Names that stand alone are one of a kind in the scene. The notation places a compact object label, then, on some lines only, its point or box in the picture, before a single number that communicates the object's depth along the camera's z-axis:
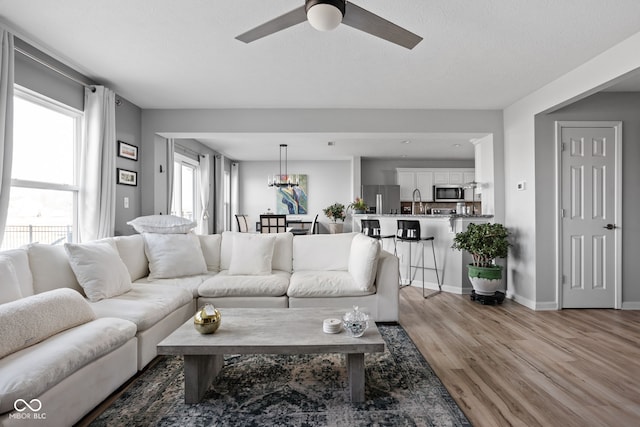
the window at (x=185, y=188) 5.71
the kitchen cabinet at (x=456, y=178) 8.44
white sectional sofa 1.53
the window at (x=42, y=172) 2.70
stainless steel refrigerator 8.19
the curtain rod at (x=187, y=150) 5.53
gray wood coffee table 1.76
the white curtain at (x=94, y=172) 3.30
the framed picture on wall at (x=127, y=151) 3.81
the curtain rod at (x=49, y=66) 2.51
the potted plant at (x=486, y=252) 3.93
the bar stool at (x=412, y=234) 4.52
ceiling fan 1.61
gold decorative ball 1.90
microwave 8.38
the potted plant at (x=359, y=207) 6.54
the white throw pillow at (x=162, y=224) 3.46
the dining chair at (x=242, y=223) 7.37
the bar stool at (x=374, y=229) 5.00
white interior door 3.71
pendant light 7.21
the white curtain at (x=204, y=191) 6.57
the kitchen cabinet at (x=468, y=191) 8.49
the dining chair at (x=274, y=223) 6.40
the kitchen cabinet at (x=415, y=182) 8.40
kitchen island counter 4.49
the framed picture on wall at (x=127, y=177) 3.80
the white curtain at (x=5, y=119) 2.31
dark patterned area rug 1.73
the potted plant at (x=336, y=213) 7.85
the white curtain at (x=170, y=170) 4.74
